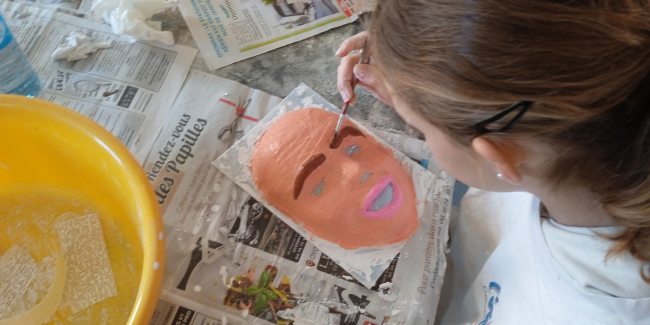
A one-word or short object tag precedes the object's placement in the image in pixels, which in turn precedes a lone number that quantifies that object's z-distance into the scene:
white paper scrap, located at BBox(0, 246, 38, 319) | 0.66
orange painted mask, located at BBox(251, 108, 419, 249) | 0.71
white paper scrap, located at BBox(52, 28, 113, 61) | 0.83
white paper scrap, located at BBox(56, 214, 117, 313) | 0.66
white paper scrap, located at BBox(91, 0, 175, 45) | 0.85
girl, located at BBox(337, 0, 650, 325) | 0.28
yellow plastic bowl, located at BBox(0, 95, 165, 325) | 0.53
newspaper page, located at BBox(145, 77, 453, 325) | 0.64
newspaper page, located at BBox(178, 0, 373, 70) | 0.89
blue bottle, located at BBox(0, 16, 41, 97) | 0.70
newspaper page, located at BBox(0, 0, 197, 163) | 0.79
